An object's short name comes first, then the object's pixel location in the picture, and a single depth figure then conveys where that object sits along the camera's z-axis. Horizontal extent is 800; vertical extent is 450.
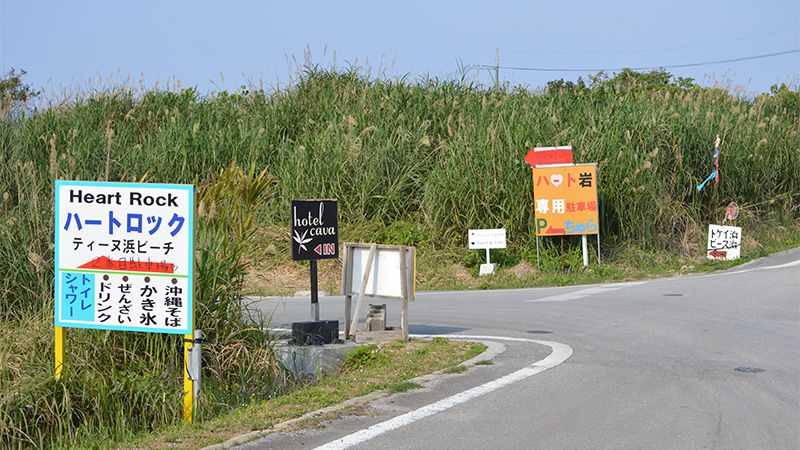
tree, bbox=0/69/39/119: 37.83
